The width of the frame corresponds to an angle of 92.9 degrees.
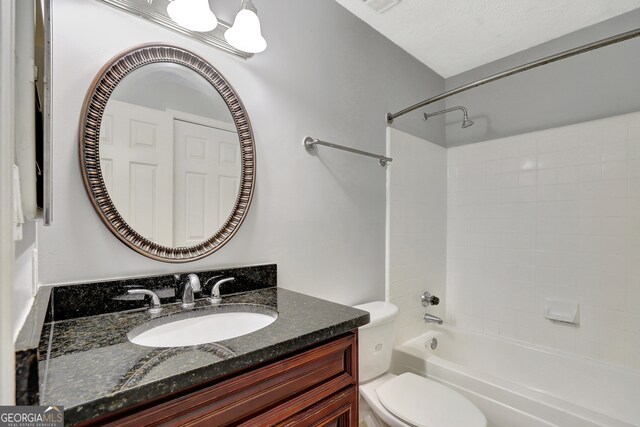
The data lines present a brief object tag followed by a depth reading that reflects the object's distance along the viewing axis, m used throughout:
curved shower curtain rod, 1.30
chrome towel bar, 1.53
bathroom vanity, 0.54
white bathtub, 1.37
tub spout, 2.16
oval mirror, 0.97
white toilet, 1.24
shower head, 2.18
